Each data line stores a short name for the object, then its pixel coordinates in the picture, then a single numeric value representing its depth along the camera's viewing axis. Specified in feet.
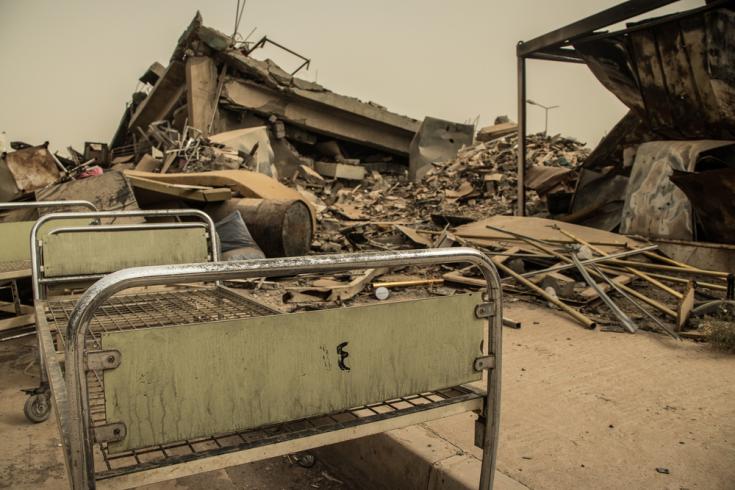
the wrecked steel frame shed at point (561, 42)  21.38
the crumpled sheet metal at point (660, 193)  21.17
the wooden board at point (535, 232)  21.58
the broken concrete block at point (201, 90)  45.85
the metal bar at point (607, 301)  14.43
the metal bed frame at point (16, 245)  11.89
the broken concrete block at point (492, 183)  40.19
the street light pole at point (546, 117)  48.38
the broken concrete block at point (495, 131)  51.83
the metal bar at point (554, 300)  14.84
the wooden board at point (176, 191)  22.67
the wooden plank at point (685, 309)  13.89
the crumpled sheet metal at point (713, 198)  18.43
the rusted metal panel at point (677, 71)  20.95
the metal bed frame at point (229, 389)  4.04
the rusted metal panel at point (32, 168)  26.94
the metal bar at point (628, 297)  13.84
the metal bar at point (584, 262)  18.16
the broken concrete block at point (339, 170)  54.95
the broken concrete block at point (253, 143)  38.34
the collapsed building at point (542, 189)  18.92
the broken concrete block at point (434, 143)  53.72
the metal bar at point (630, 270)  15.61
